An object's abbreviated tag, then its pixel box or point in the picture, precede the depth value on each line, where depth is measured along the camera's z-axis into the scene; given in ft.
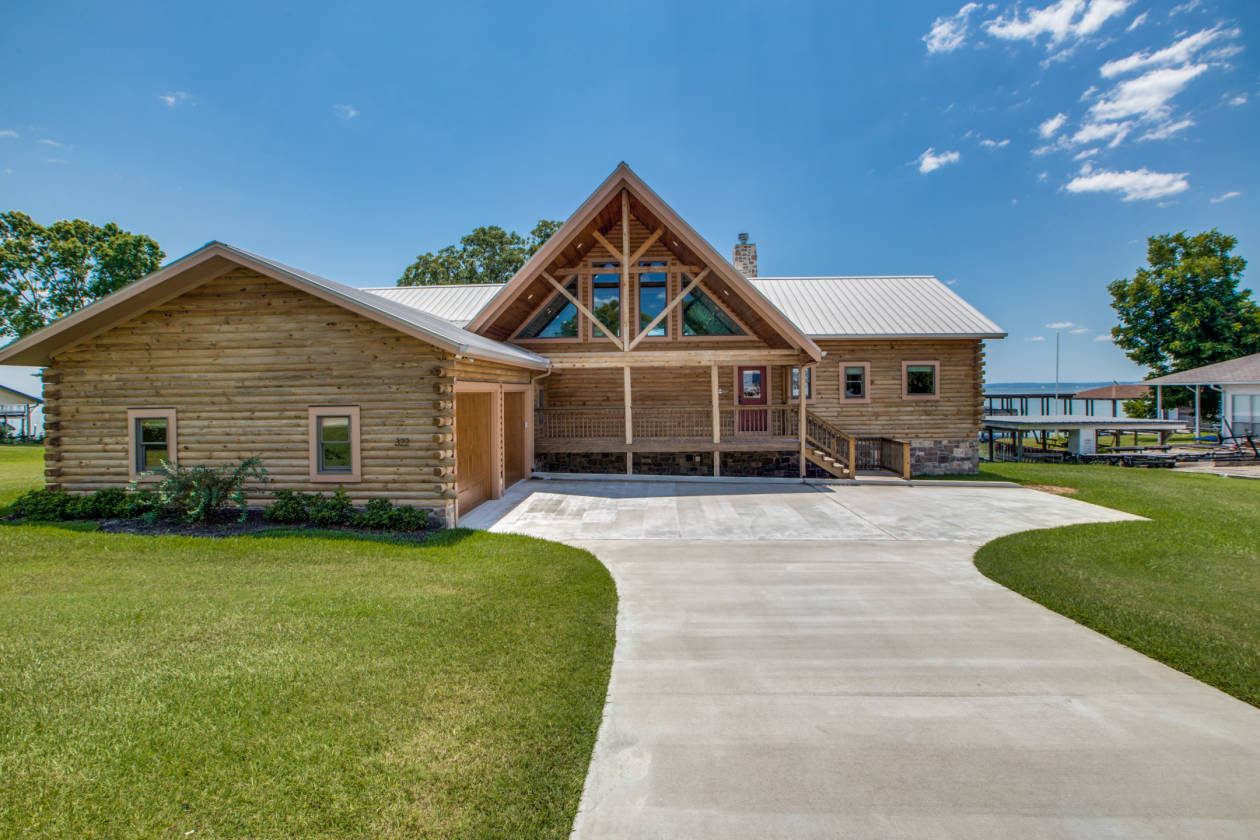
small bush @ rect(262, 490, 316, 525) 33.30
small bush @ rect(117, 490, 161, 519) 33.94
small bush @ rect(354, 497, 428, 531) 32.83
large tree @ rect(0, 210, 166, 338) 121.60
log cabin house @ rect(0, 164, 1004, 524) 33.99
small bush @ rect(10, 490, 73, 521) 34.65
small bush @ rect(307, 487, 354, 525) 33.06
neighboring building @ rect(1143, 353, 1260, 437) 82.23
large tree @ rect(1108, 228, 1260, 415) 110.83
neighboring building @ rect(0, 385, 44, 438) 120.67
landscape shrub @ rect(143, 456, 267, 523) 32.86
